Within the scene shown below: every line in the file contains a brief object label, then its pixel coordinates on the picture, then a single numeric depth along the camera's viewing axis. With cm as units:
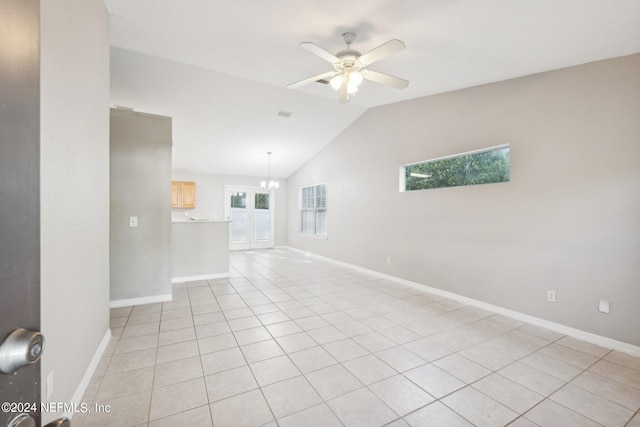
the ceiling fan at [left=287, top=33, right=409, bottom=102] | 234
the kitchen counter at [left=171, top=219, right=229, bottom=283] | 480
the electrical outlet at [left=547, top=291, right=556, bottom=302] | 299
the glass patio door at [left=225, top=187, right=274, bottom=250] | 859
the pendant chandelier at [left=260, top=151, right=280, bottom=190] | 745
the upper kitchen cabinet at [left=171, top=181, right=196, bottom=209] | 766
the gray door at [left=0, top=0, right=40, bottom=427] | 46
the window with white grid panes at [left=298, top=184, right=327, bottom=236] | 737
